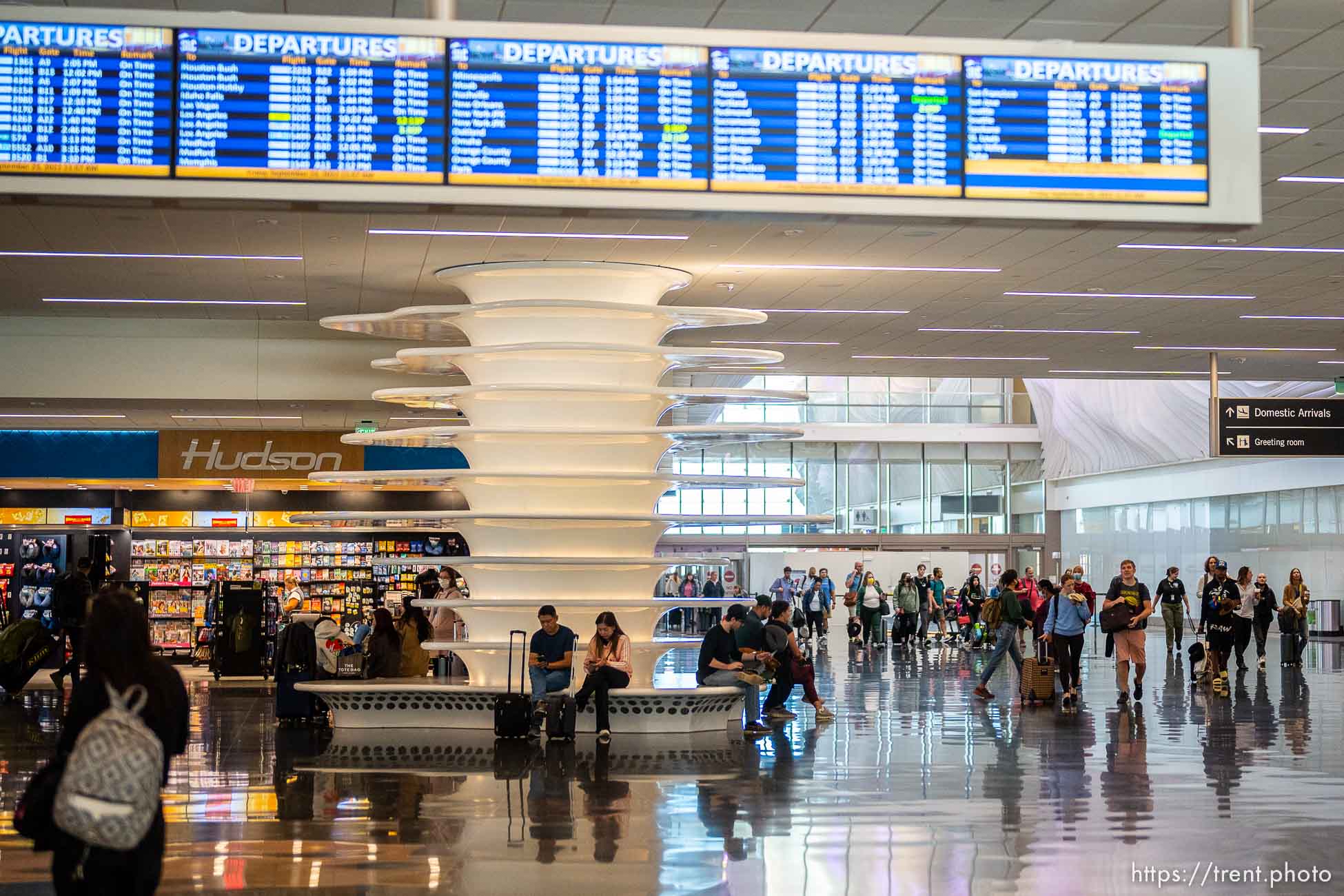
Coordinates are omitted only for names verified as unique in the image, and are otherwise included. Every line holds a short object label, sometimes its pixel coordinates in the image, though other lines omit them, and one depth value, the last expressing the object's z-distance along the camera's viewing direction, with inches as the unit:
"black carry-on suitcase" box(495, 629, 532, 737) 506.6
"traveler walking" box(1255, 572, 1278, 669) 946.4
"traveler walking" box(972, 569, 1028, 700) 693.9
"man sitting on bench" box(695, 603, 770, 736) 551.8
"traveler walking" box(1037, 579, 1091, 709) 668.7
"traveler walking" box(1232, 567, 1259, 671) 849.5
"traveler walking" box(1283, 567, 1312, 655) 936.3
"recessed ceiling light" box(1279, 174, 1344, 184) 434.0
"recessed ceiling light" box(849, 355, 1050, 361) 824.9
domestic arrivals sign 824.9
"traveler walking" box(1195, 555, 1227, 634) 791.7
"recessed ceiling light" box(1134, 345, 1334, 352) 796.0
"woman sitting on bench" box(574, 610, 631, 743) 507.2
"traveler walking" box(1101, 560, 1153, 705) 647.1
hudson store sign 838.5
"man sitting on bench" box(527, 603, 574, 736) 505.7
